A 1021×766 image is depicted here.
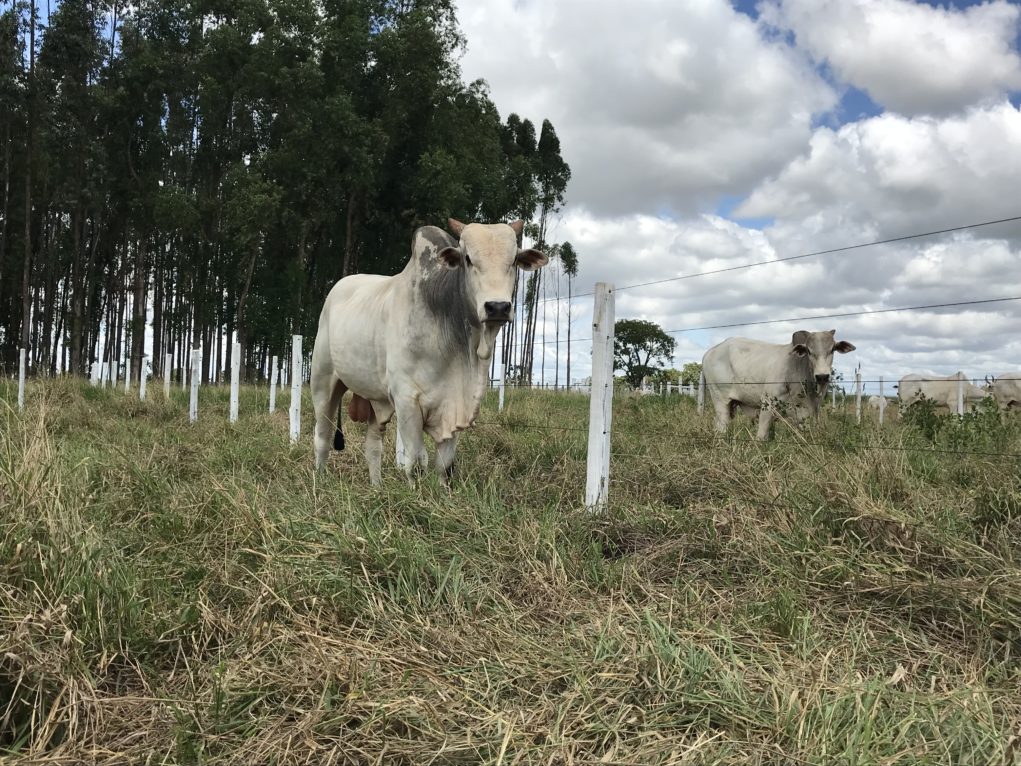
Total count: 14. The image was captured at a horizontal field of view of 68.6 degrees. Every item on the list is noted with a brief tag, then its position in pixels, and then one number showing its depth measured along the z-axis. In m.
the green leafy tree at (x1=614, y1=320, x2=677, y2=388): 70.38
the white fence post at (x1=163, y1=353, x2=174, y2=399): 12.31
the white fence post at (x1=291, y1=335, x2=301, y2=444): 7.92
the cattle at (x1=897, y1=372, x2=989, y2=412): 17.05
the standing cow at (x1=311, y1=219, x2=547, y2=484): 4.46
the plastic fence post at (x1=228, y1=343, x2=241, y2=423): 10.01
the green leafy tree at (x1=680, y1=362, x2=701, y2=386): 87.29
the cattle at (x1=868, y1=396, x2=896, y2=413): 16.40
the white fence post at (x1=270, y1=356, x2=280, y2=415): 12.10
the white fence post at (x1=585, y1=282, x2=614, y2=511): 4.29
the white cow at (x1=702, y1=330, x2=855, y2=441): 9.38
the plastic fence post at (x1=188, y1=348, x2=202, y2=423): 10.12
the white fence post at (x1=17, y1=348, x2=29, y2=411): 11.39
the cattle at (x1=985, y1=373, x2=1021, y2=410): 16.61
